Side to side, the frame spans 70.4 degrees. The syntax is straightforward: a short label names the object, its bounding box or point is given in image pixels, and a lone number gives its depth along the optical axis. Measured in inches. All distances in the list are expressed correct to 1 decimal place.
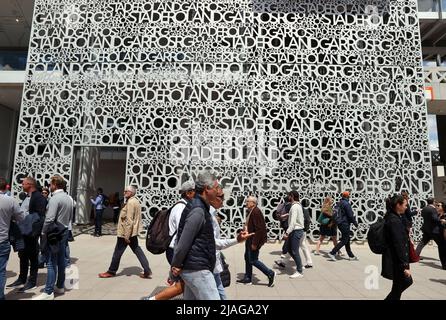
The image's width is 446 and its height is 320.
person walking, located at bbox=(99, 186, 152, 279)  235.0
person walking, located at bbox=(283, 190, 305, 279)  255.4
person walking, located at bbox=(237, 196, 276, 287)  218.5
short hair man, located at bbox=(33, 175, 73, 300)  189.6
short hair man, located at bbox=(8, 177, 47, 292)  211.5
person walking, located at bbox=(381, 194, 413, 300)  147.6
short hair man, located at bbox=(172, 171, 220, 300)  111.7
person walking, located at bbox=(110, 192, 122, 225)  591.5
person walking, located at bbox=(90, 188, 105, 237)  438.6
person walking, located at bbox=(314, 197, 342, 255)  326.0
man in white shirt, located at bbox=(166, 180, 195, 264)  172.9
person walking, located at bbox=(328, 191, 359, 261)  308.0
